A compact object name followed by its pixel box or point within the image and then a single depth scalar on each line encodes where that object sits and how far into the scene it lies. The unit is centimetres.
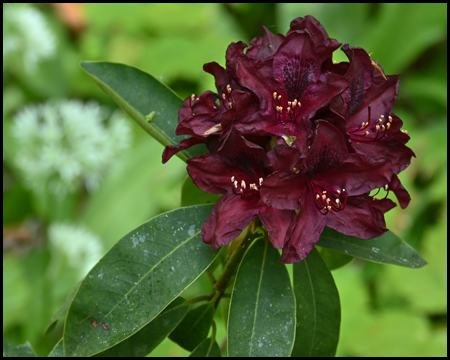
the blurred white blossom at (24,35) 173
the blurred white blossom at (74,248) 157
